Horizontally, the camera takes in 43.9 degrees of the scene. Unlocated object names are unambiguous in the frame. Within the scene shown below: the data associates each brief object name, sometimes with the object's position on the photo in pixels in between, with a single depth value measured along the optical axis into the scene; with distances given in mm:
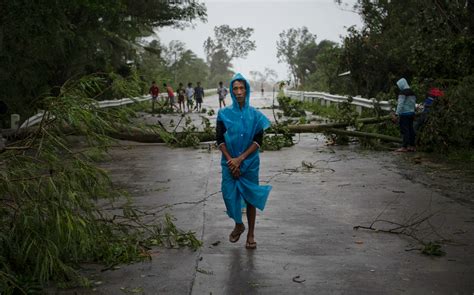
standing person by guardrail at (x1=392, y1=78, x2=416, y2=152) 13664
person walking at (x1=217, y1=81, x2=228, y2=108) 36125
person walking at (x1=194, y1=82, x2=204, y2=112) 35219
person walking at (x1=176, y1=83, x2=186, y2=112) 33925
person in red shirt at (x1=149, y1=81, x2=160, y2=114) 29262
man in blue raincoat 6164
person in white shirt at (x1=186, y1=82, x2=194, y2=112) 35650
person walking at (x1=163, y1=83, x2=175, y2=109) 31425
